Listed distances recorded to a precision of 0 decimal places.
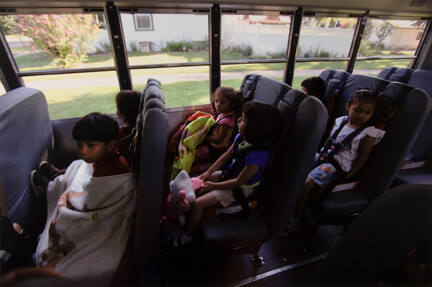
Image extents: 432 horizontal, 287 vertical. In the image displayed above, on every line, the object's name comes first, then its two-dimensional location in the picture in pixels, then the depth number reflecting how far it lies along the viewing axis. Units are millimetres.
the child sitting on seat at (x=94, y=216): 1029
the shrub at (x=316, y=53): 3021
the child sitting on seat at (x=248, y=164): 1220
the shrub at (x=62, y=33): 2096
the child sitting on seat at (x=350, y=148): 1430
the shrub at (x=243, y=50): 2834
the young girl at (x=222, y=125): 1934
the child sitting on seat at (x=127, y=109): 1723
